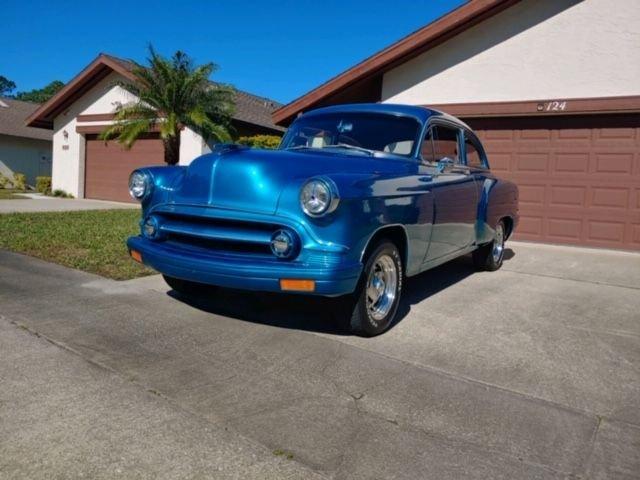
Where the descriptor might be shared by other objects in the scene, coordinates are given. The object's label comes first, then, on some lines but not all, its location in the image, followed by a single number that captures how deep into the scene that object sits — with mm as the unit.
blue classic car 3617
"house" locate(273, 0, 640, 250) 9641
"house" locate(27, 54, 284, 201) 17547
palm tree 15066
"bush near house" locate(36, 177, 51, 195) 20981
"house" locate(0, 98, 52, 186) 27094
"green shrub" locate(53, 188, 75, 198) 19505
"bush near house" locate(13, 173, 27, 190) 24609
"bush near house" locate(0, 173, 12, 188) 24922
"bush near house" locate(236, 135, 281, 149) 14344
